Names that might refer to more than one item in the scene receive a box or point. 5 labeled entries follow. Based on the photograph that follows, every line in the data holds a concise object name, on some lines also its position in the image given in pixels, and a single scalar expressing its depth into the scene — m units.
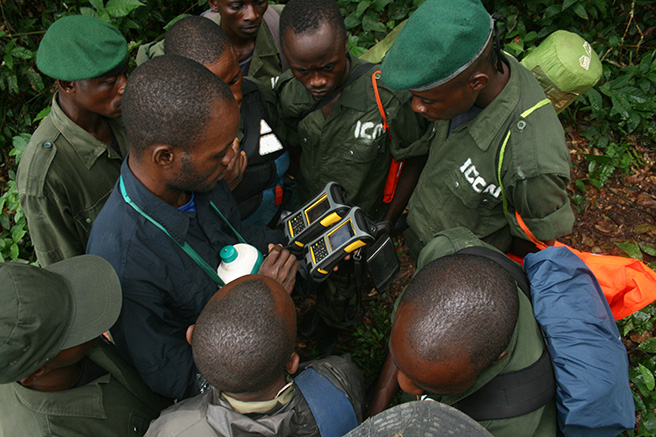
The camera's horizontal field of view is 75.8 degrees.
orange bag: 2.01
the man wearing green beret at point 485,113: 1.96
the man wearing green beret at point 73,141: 2.39
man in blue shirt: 1.73
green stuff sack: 2.80
